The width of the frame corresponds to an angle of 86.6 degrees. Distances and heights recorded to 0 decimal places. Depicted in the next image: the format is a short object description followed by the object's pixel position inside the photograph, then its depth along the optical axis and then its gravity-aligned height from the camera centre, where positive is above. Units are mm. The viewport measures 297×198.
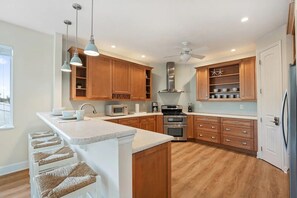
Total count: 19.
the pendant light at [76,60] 2271 +627
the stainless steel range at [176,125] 4805 -759
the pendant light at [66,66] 2627 +580
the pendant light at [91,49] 1868 +616
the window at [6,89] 2838 +217
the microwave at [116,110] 3988 -245
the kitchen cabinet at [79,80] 3344 +463
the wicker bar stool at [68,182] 1149 -649
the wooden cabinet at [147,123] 4309 -636
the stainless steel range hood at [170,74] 5461 +919
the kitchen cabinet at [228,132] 3658 -819
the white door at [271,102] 2887 -35
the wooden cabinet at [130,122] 3873 -534
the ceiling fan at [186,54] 3525 +1038
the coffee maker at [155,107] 5355 -223
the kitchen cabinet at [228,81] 3898 +549
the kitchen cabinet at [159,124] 4781 -717
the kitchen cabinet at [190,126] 4816 -789
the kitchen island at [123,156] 1146 -495
